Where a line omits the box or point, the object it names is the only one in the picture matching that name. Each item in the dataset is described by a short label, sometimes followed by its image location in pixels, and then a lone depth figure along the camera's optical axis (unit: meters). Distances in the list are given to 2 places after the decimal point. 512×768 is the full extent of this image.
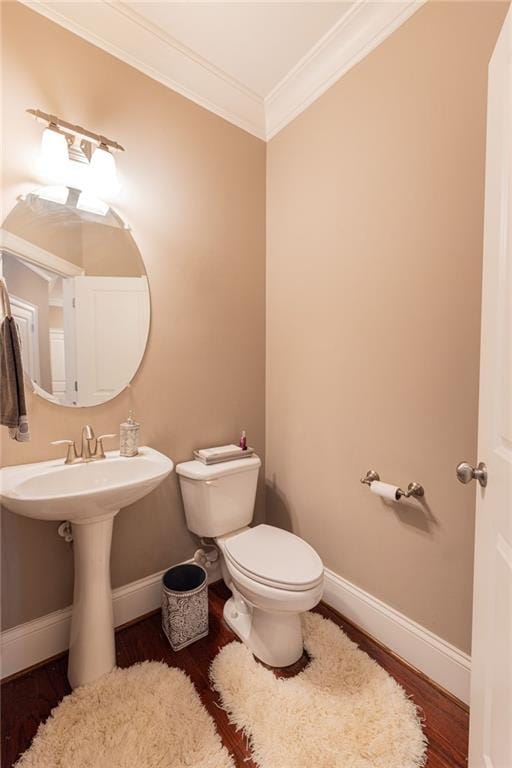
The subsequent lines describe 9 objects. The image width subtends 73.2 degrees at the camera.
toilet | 1.26
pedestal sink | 1.20
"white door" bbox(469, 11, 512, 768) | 0.76
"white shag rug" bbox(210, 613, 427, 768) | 1.05
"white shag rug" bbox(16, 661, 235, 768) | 1.04
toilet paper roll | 1.35
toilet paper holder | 1.33
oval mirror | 1.34
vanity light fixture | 1.30
